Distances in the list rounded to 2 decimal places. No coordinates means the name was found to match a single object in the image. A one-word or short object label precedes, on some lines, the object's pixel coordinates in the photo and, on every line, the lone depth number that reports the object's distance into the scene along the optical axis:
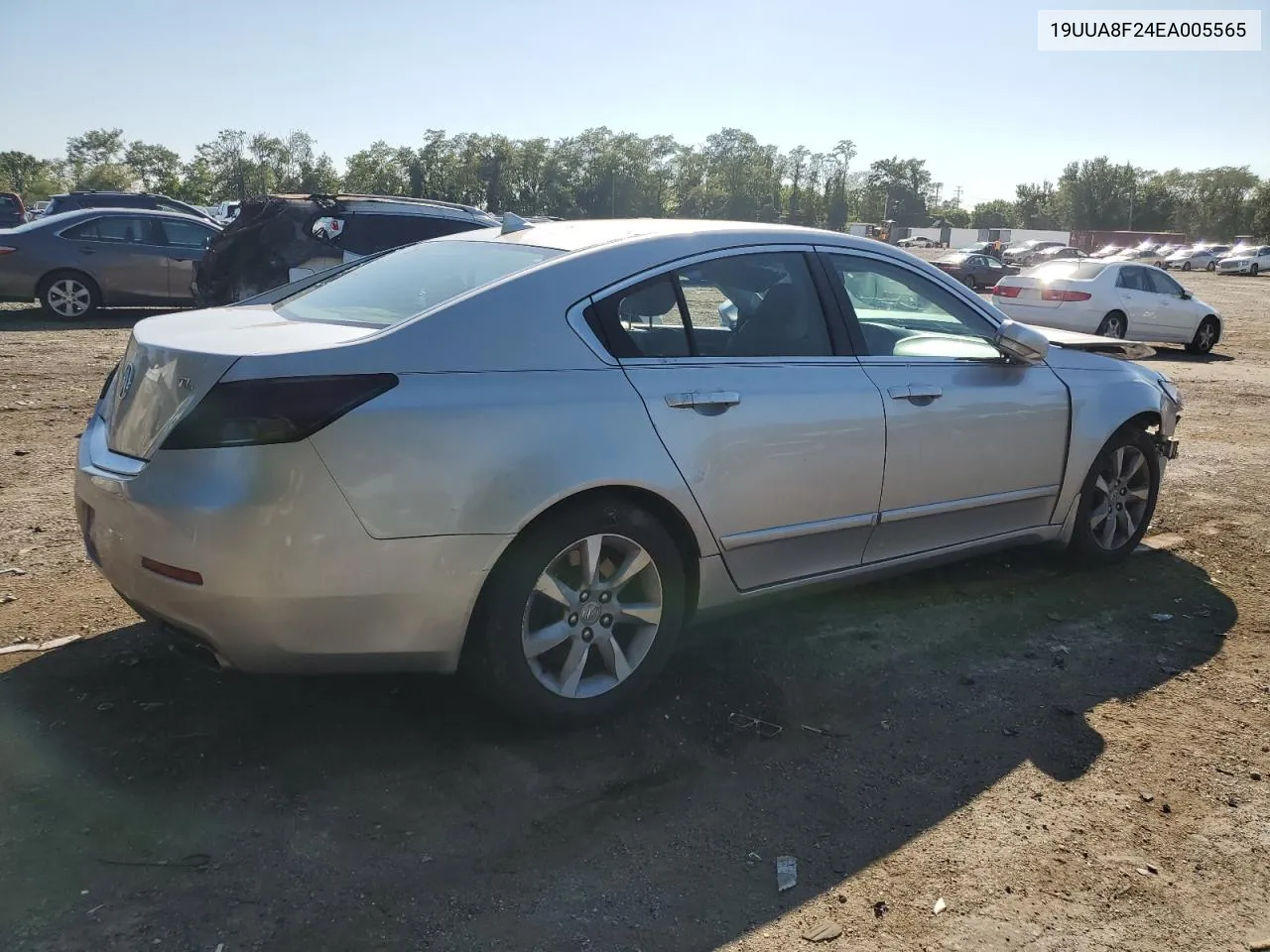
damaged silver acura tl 2.71
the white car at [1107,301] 15.20
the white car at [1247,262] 55.34
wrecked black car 10.88
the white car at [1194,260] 62.50
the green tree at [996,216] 139.00
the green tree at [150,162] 112.00
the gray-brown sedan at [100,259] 13.27
